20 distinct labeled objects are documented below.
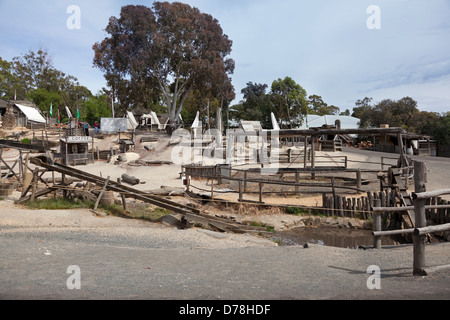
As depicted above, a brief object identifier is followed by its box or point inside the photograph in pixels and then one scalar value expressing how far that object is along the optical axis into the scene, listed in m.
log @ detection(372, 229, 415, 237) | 5.49
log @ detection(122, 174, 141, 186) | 17.56
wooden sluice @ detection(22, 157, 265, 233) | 9.29
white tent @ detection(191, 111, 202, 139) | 33.24
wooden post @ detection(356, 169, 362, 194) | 14.33
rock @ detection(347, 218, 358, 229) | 11.17
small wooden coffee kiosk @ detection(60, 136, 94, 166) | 26.45
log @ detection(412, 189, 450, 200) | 4.35
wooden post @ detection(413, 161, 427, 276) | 4.27
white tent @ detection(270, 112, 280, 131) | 25.51
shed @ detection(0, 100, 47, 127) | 42.44
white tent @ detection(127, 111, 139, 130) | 47.04
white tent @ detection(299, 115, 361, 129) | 52.11
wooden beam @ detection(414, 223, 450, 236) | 4.24
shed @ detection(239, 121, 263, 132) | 36.22
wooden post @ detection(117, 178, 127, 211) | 11.05
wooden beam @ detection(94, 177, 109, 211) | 9.95
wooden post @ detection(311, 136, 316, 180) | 17.94
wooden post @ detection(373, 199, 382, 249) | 6.14
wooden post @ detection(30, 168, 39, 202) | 10.43
